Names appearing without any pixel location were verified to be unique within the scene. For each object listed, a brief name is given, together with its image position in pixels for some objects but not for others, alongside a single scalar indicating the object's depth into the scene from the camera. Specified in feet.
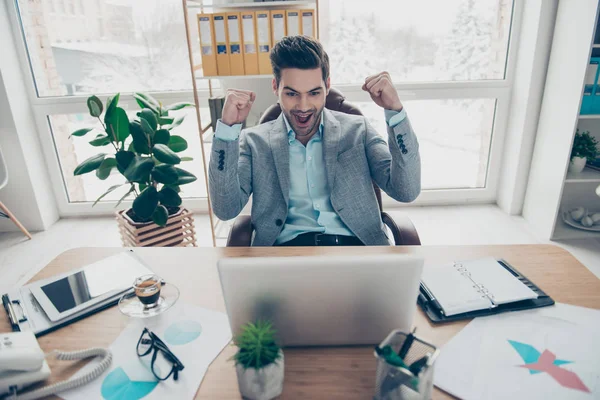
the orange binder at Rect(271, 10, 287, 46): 7.71
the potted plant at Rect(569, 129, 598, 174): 8.81
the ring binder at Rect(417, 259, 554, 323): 3.06
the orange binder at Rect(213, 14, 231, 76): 7.80
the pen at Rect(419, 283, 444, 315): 3.11
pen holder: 2.16
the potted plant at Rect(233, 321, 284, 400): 2.31
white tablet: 3.32
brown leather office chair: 4.41
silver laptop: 2.50
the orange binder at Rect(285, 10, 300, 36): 7.72
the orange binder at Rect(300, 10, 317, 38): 7.72
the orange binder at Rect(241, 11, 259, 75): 7.79
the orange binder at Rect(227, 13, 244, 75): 7.80
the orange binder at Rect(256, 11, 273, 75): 7.76
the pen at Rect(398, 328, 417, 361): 2.38
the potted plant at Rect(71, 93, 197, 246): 6.70
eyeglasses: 2.65
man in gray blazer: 4.65
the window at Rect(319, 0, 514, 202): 9.53
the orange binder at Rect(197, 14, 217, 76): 7.82
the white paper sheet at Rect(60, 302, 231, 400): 2.52
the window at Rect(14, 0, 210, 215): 9.60
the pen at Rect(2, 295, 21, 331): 3.11
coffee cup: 3.26
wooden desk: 2.55
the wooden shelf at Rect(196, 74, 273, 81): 8.04
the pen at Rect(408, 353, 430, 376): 2.18
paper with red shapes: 2.43
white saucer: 3.25
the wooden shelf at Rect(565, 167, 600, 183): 8.54
